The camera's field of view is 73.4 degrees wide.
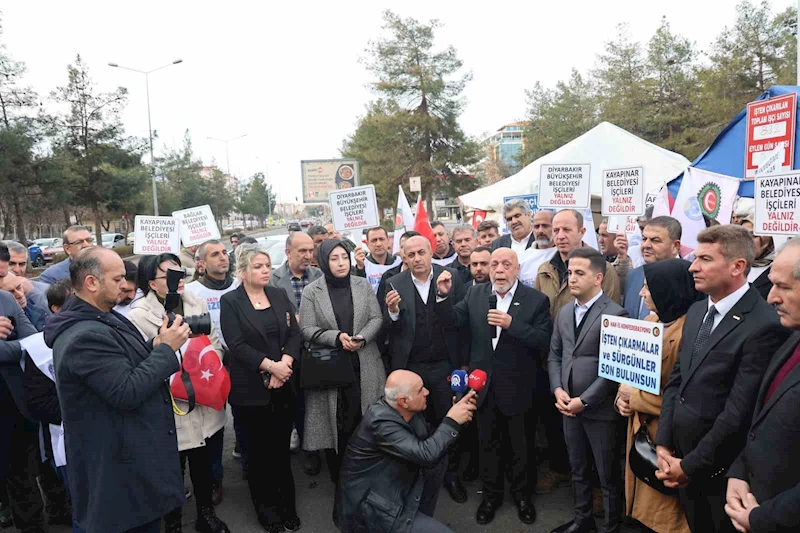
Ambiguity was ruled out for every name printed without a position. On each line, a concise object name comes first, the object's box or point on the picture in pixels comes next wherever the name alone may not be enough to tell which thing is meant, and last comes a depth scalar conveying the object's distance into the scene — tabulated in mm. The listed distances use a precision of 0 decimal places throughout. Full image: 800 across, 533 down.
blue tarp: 6619
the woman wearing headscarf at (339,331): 4195
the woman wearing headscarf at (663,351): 3076
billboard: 31516
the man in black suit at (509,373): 3896
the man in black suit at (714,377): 2449
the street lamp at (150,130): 30328
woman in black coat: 3881
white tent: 11531
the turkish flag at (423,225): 6590
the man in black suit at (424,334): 4168
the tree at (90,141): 28766
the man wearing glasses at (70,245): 5316
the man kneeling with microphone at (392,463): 2939
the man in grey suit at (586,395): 3471
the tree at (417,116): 31250
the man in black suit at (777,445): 1997
